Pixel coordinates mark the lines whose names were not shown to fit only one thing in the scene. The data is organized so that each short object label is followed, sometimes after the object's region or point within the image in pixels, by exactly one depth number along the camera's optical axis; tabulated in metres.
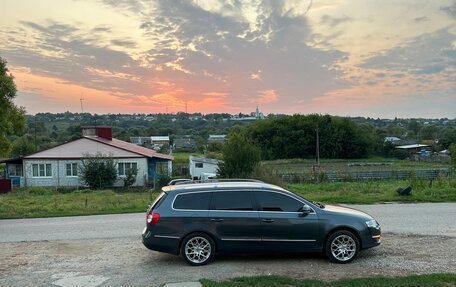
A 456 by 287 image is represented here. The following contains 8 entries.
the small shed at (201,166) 48.84
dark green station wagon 8.07
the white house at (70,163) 42.59
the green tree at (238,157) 27.36
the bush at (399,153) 94.37
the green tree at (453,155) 32.44
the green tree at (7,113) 17.42
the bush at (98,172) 39.62
